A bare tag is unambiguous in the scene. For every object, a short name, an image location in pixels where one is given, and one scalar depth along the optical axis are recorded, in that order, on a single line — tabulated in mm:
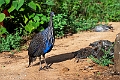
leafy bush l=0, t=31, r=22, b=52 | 8162
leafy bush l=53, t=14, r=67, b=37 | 9414
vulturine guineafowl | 6441
